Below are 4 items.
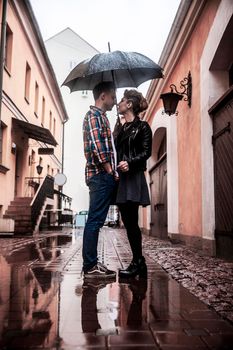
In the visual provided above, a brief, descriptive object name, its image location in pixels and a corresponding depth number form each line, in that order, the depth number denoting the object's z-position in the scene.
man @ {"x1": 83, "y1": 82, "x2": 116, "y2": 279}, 3.98
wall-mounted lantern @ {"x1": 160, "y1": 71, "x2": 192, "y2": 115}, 8.10
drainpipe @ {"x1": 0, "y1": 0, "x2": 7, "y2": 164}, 11.15
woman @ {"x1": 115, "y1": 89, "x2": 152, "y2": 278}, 4.07
